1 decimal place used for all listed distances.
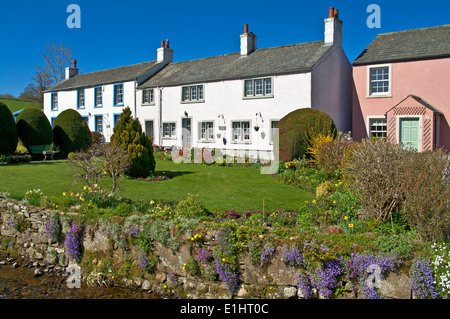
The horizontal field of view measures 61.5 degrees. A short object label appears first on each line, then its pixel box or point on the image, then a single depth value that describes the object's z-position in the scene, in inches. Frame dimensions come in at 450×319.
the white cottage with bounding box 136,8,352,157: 853.2
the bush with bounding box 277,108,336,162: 623.9
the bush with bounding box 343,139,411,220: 310.2
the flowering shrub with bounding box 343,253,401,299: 228.7
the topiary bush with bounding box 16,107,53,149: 842.2
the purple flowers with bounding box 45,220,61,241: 331.1
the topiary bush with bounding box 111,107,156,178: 534.3
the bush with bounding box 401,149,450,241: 258.7
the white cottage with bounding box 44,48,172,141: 1175.0
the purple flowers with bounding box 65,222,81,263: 316.2
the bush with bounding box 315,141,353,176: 518.1
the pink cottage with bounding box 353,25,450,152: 792.9
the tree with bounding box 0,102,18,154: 760.3
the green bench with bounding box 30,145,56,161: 817.5
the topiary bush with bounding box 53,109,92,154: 892.6
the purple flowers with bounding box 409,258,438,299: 220.1
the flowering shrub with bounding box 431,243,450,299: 219.0
